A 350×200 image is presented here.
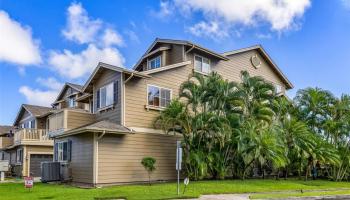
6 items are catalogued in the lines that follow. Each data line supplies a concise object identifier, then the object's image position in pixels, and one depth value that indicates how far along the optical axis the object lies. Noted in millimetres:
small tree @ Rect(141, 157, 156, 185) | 21469
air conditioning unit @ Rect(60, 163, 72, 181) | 22952
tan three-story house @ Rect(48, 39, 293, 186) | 21000
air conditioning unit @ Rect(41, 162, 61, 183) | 23625
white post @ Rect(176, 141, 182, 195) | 16172
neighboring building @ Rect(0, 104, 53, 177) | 34562
